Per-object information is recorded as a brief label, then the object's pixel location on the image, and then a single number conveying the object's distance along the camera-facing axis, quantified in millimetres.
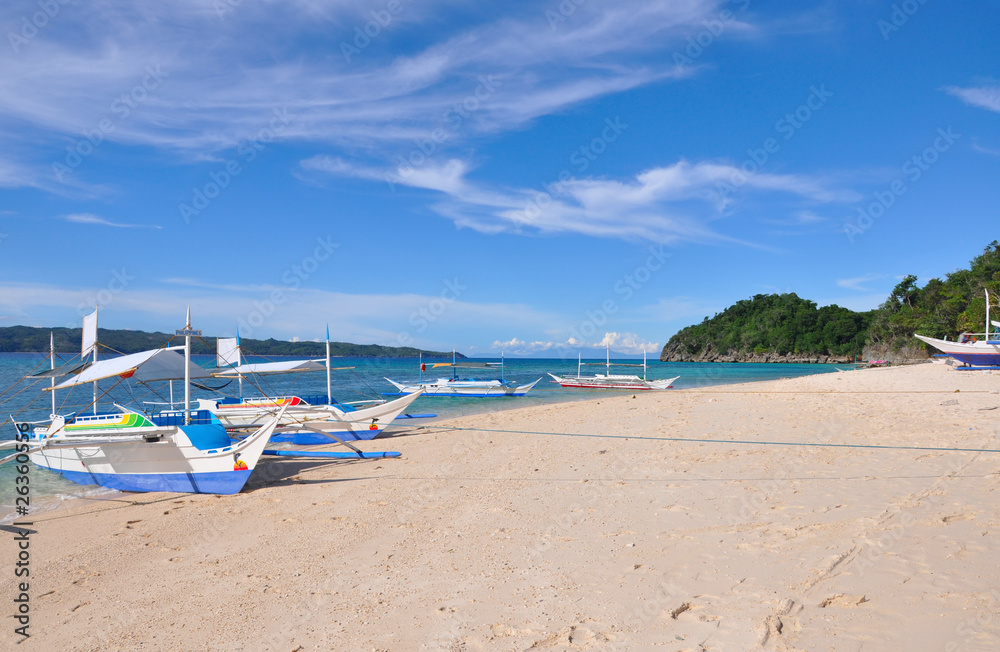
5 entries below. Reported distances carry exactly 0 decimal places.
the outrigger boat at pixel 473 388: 31781
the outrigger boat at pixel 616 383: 34862
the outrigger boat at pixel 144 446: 9047
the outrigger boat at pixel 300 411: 13703
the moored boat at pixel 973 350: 31883
